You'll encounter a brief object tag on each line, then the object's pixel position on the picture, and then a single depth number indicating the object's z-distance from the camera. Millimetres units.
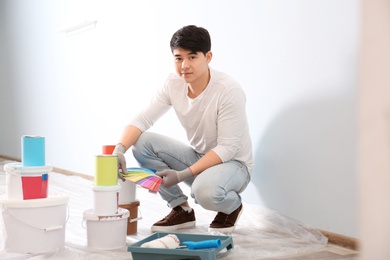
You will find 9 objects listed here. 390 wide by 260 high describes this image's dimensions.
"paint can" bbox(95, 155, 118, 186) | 1626
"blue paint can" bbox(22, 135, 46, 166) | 1553
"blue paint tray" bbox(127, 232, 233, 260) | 1360
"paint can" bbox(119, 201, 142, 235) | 1824
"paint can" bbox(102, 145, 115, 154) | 1939
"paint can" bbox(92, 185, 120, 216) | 1613
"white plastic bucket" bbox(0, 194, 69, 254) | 1516
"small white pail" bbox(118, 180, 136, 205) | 1830
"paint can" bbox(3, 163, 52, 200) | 1535
